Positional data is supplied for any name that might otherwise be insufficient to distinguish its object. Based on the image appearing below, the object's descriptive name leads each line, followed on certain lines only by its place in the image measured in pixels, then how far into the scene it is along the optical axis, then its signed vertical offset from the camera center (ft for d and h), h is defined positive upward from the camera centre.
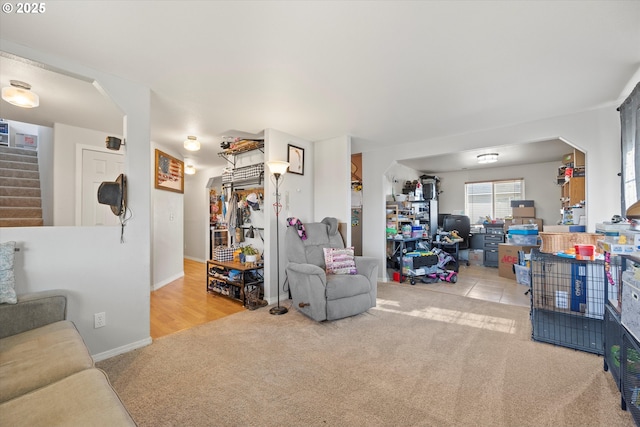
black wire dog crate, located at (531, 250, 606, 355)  7.43 -2.63
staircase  11.55 +1.39
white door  11.61 +1.71
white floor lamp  10.54 +1.75
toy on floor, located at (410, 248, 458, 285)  15.01 -3.56
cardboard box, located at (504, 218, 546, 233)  18.29 -0.52
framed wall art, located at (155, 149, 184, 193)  14.16 +2.44
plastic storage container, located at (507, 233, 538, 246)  15.20 -1.52
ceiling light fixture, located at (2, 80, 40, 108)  7.03 +3.24
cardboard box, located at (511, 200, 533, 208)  18.95 +0.75
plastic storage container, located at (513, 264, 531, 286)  14.52 -3.38
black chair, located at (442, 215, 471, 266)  20.79 -0.97
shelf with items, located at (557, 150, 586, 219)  10.80 +1.30
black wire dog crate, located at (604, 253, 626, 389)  5.56 -2.34
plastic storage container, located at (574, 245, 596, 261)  7.29 -1.07
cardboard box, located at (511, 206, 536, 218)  18.57 +0.12
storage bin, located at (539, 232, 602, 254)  7.73 -0.79
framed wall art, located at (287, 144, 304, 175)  12.84 +2.78
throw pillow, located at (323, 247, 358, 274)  10.84 -1.94
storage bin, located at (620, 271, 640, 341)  4.42 -1.61
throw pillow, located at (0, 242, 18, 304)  5.37 -1.26
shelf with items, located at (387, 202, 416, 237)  16.14 -0.12
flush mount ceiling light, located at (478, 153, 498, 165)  16.20 +3.51
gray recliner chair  9.27 -2.49
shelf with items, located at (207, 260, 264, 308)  11.61 -3.07
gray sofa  3.06 -2.31
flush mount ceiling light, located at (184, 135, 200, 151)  12.33 +3.33
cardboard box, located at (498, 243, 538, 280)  15.97 -2.74
